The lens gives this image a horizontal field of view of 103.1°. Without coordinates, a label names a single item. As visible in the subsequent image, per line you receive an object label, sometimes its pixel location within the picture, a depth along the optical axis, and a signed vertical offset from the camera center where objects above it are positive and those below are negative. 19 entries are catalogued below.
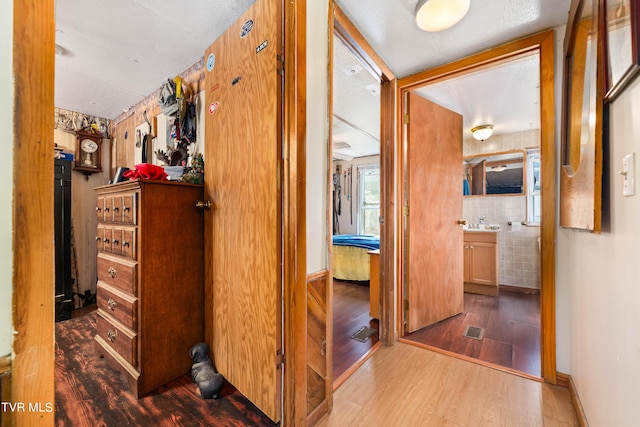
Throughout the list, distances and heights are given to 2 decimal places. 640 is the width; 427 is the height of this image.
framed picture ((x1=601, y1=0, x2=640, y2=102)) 0.63 +0.48
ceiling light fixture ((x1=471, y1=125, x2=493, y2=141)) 3.41 +1.09
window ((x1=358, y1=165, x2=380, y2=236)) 5.82 +0.26
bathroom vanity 3.36 -0.67
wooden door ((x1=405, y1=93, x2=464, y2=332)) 2.30 -0.02
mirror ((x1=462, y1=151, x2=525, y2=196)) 3.71 +0.57
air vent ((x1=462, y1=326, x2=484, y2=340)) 2.25 -1.11
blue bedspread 3.79 -0.46
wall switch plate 0.72 +0.11
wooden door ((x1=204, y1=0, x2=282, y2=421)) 1.20 +0.04
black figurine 1.46 -0.96
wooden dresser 1.46 -0.42
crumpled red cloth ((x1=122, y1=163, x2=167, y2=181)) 1.54 +0.25
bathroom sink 3.47 -0.24
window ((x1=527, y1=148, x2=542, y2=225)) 3.58 +0.35
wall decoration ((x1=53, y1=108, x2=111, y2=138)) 2.90 +1.11
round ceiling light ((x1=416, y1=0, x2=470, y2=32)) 1.41 +1.14
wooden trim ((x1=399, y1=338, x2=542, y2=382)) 1.70 -1.09
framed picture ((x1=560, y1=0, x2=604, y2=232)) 0.95 +0.42
